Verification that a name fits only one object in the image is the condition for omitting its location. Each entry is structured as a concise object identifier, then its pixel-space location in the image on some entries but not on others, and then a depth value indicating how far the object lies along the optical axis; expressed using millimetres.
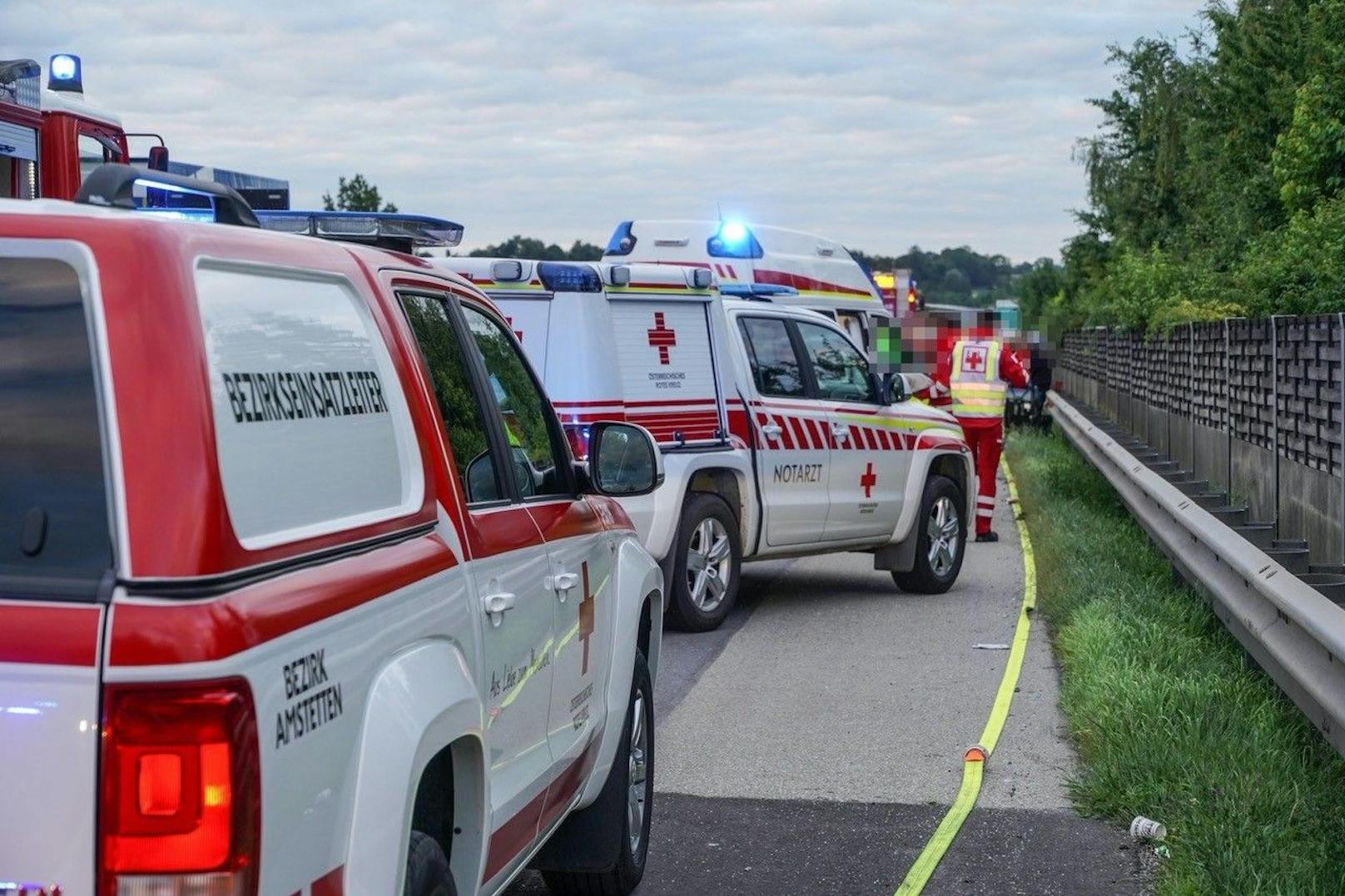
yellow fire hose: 6086
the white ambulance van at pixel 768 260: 20547
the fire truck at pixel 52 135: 9500
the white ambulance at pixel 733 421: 10312
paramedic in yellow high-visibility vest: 17203
